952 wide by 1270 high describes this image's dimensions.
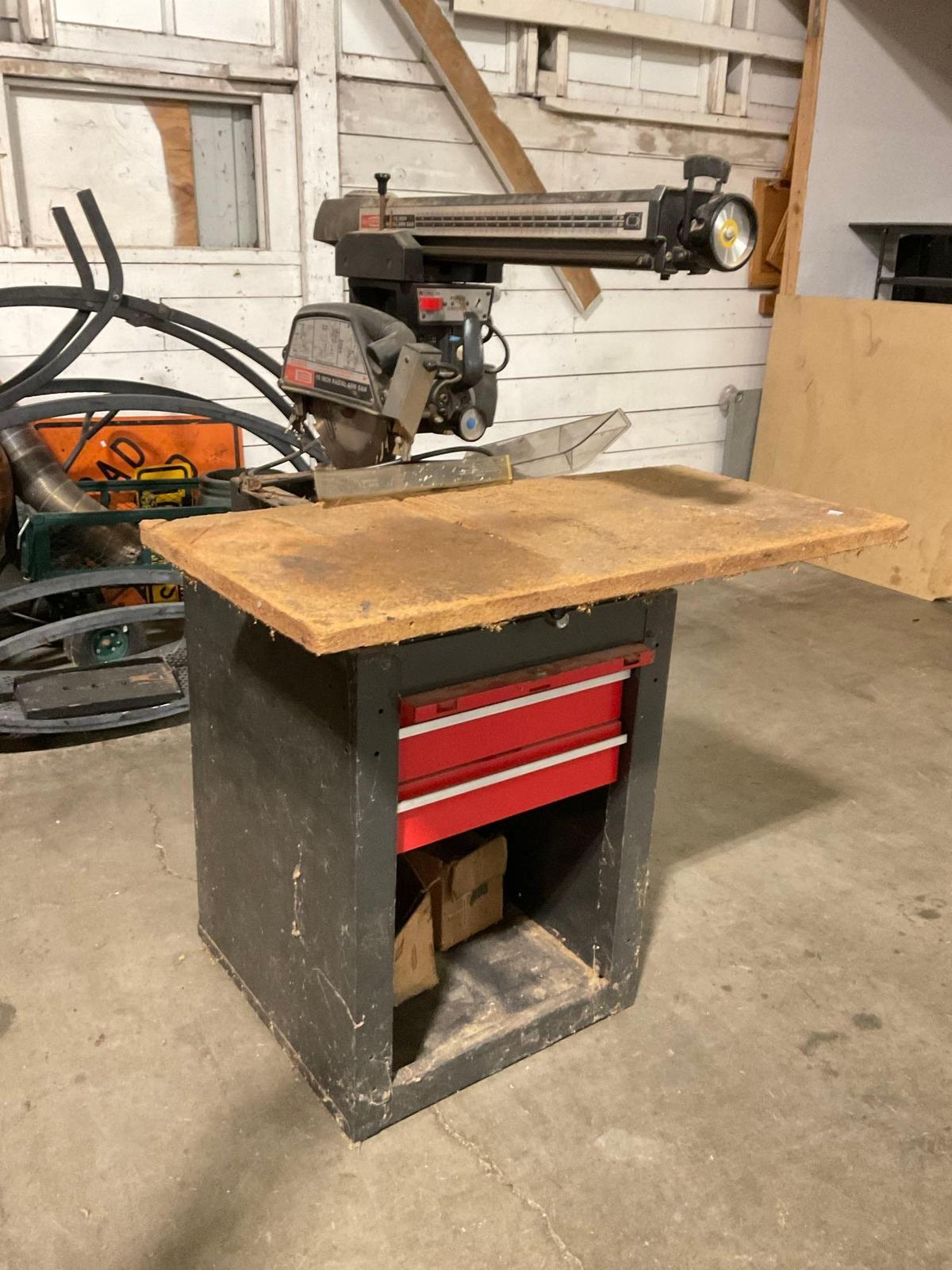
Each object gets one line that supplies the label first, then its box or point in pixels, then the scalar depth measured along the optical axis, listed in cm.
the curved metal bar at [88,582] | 226
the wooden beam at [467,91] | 312
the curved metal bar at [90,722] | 226
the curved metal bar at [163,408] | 219
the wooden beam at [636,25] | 323
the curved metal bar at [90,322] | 223
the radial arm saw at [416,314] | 135
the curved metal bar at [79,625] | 227
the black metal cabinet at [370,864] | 125
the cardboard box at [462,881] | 167
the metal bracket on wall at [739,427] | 431
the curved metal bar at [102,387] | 243
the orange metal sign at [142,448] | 296
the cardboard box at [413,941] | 157
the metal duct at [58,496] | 262
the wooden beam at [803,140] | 387
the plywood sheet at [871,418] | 358
